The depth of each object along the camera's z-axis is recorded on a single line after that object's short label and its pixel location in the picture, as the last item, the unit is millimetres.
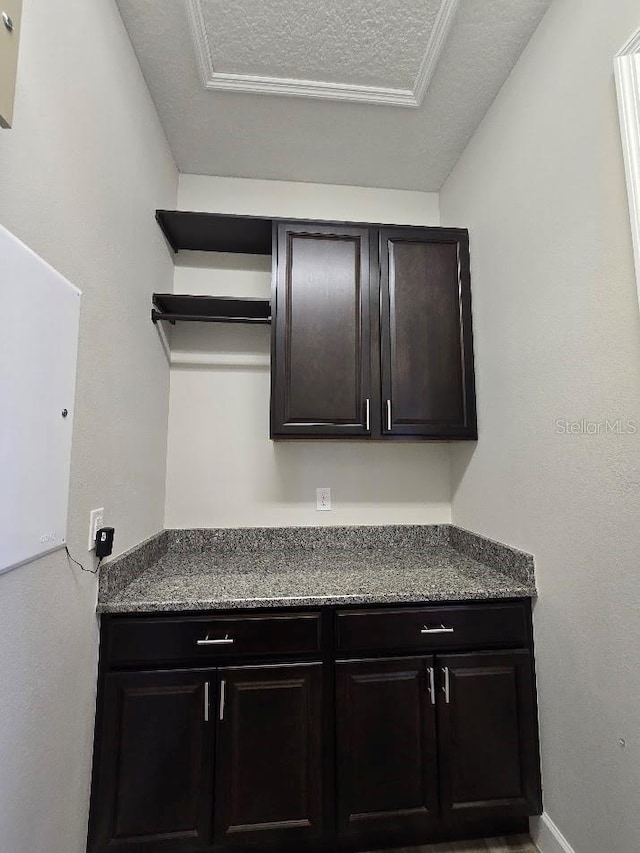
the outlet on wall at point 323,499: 2172
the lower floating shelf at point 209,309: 1881
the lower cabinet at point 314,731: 1377
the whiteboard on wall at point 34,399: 873
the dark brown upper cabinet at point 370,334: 1899
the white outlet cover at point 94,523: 1300
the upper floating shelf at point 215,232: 1925
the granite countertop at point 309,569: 1480
